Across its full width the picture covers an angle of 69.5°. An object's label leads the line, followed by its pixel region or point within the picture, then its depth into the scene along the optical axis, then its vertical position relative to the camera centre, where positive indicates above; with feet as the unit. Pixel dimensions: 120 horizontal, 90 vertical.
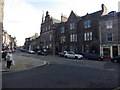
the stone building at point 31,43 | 161.16 +8.79
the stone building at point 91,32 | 76.74 +14.20
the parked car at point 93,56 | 59.48 -7.08
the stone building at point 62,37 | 99.11 +12.23
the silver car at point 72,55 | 64.45 -6.79
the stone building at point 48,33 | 112.29 +19.34
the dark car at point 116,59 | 49.92 -7.25
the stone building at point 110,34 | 67.29 +10.02
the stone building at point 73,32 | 89.90 +16.21
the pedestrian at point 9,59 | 27.33 -4.03
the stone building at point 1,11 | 51.75 +22.12
